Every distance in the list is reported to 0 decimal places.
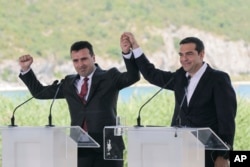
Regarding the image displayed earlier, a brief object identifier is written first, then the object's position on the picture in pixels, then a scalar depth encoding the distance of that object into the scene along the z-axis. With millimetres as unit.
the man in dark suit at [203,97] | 7889
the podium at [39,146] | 7375
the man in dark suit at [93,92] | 8623
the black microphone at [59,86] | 8972
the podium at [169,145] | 6885
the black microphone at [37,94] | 7635
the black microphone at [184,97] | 7808
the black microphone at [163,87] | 7191
